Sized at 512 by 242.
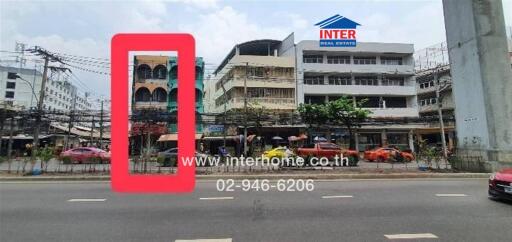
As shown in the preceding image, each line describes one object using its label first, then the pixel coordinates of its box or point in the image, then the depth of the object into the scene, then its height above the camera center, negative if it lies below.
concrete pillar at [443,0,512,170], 16.14 +3.56
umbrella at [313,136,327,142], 34.09 +1.90
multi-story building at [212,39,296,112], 38.00 +8.44
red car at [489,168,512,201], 8.47 -0.73
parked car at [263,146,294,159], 24.89 +0.47
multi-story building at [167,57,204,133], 37.50 +7.94
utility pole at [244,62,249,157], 28.83 +2.21
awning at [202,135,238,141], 34.62 +2.24
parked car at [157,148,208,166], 21.97 +0.31
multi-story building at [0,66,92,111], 70.12 +15.98
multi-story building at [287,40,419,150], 40.09 +9.02
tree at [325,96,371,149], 32.03 +4.19
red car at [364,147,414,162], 28.45 +0.16
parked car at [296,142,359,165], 24.03 +0.46
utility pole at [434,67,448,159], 28.45 +3.04
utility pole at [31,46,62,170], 26.84 +7.58
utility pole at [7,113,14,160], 29.44 +3.28
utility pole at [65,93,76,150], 27.17 +3.63
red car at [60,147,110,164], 24.88 +0.62
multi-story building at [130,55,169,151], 37.47 +8.30
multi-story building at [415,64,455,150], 42.97 +7.00
